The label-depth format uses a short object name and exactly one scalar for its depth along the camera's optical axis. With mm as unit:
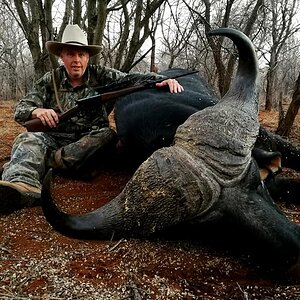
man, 3512
